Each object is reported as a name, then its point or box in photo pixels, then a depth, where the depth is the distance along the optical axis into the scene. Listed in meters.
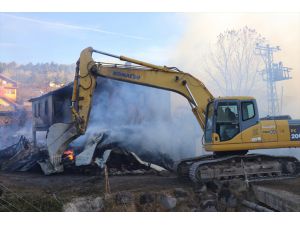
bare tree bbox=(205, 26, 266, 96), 22.91
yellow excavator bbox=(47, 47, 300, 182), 10.16
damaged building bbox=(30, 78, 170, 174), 14.31
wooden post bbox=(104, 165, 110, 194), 9.33
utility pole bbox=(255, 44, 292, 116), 20.58
